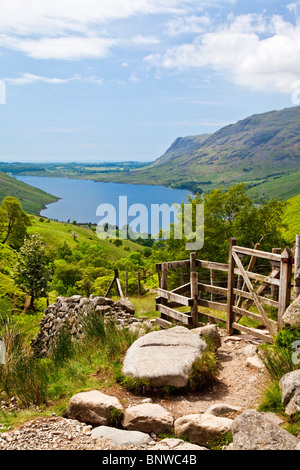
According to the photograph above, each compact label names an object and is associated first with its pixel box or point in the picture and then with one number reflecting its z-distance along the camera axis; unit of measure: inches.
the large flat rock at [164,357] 288.4
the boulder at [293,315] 288.0
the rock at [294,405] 209.6
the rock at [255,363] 322.7
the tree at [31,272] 1466.5
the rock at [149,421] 239.9
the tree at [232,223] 1226.0
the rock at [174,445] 209.6
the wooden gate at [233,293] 348.5
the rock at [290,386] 215.2
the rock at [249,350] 365.1
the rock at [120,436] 220.1
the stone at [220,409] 251.4
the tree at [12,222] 2155.5
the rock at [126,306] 510.9
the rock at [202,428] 221.3
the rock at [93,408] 251.4
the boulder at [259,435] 183.5
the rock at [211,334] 374.6
